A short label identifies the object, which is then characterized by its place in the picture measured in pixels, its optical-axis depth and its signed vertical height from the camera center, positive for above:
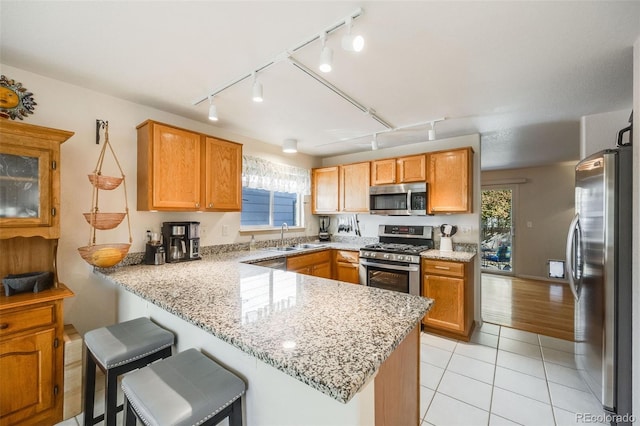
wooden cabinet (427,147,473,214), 3.15 +0.38
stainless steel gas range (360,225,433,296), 3.14 -0.57
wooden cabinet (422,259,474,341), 2.89 -0.93
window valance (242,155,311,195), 3.48 +0.51
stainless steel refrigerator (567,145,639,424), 1.71 -0.44
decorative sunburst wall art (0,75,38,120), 1.74 +0.75
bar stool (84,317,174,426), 1.38 -0.77
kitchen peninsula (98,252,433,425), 0.85 -0.47
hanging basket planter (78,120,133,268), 1.95 -0.09
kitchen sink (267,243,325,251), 3.61 -0.51
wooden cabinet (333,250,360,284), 3.66 -0.76
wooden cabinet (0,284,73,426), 1.57 -0.91
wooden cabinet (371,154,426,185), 3.47 +0.57
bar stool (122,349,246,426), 1.00 -0.74
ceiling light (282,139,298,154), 3.54 +0.88
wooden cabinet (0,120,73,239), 1.65 +0.20
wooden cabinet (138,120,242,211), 2.32 +0.39
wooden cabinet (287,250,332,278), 3.29 -0.68
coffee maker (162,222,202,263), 2.53 -0.28
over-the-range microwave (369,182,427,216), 3.40 +0.17
